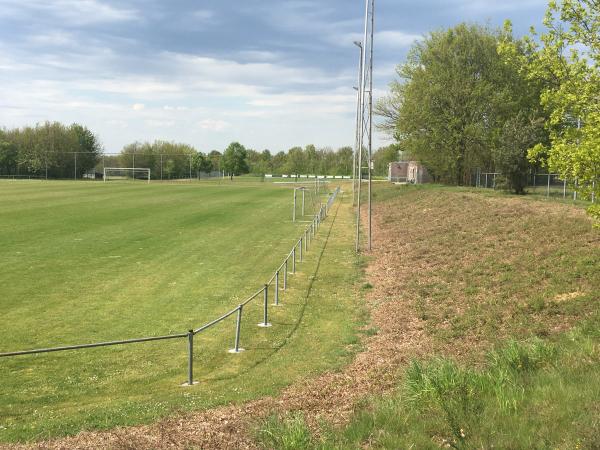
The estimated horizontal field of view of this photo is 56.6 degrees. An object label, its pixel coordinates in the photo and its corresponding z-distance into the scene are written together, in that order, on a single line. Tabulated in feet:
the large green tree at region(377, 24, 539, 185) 169.37
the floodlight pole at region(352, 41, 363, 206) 94.02
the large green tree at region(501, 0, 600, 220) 36.27
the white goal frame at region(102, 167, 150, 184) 370.20
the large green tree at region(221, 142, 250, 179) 494.18
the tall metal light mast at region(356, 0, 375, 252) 76.48
